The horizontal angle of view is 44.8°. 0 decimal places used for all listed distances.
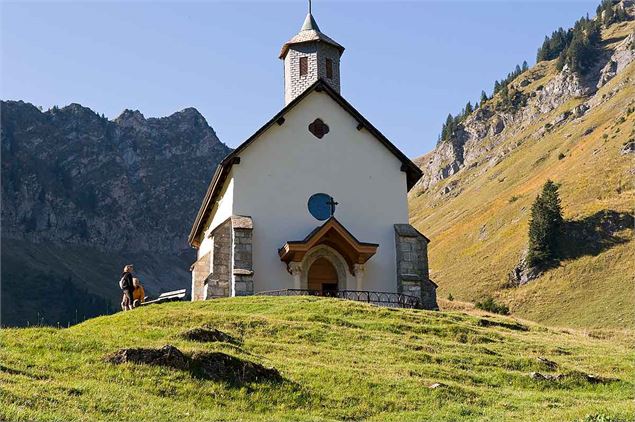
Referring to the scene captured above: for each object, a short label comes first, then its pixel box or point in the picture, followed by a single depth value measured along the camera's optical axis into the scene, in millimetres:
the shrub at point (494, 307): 68725
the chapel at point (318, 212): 33938
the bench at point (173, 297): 33397
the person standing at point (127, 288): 28391
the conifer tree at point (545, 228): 90750
